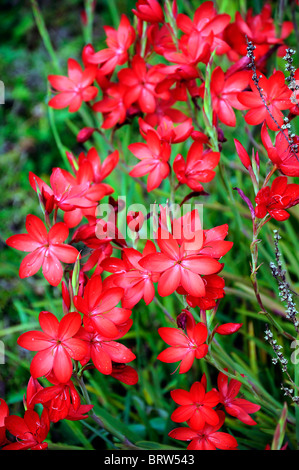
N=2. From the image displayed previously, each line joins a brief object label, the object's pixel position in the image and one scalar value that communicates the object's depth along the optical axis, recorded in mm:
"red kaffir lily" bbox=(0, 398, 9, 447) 687
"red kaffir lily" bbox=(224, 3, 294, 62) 820
